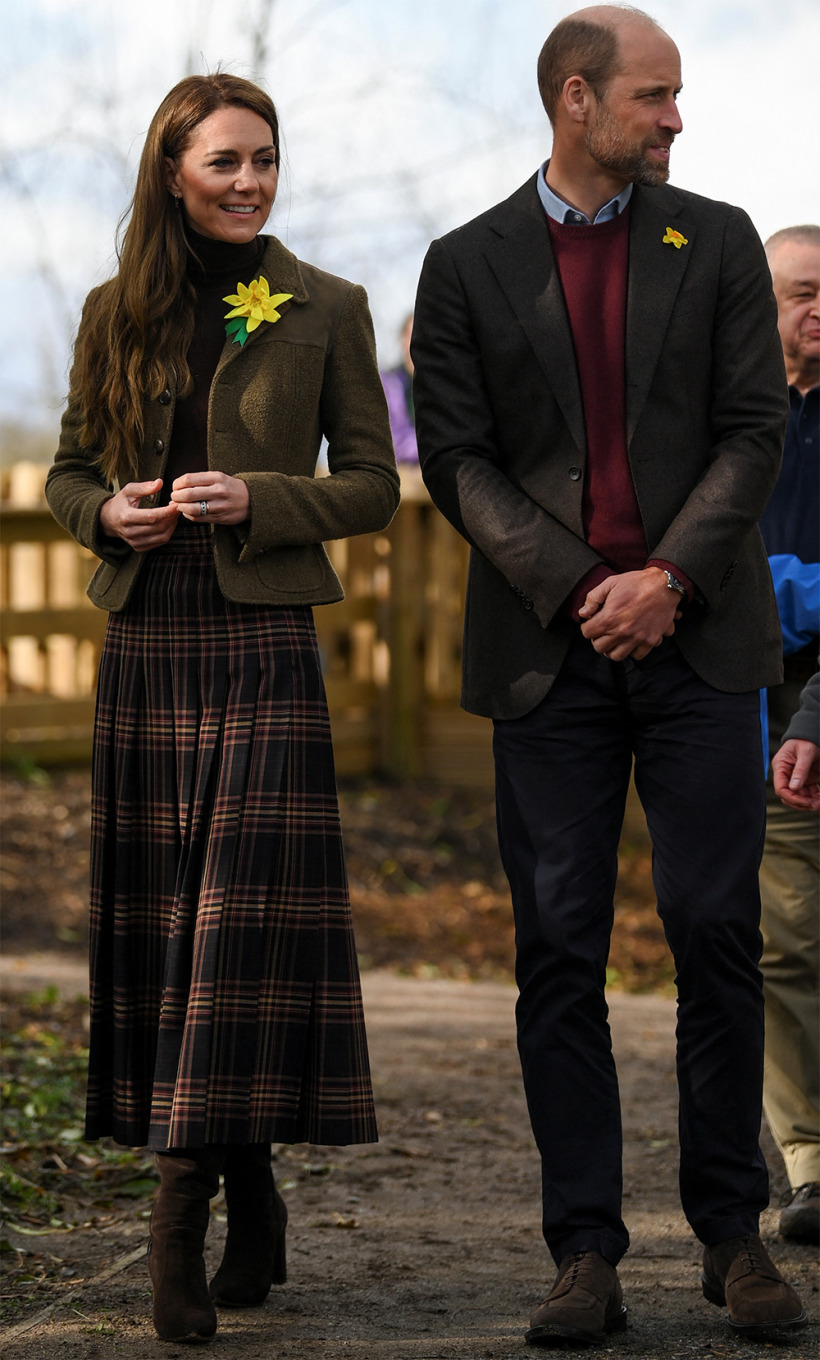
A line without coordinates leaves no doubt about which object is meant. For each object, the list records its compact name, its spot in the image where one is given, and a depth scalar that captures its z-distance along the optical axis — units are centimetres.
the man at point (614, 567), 626
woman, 621
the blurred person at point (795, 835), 765
